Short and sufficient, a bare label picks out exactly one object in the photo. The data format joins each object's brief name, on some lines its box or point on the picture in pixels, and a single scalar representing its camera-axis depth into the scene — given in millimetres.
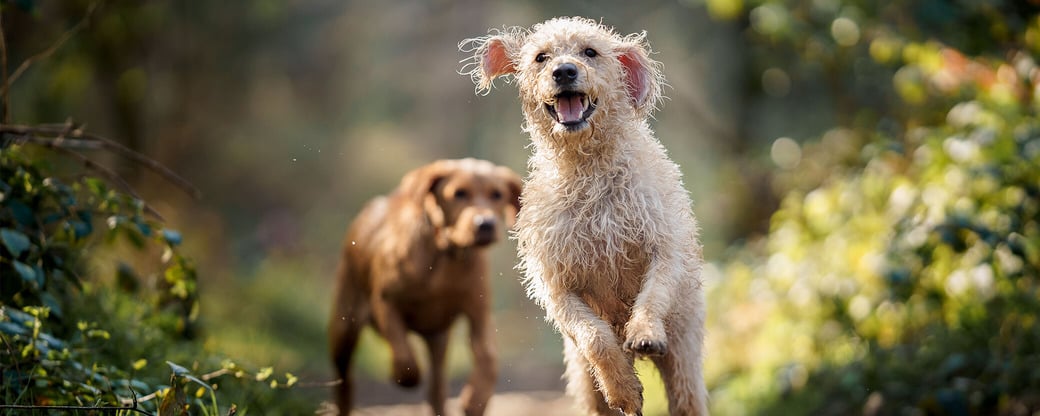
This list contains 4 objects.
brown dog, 10891
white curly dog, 5898
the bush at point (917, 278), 11070
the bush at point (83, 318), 7652
